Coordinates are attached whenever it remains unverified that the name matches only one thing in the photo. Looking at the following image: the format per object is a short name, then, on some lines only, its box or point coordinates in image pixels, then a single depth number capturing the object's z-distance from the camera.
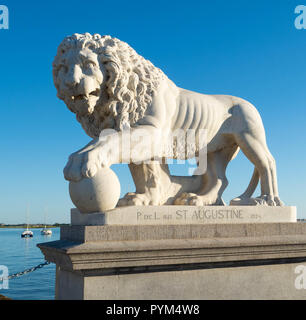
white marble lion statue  3.88
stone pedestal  3.25
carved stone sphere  3.46
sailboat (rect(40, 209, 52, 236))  57.50
